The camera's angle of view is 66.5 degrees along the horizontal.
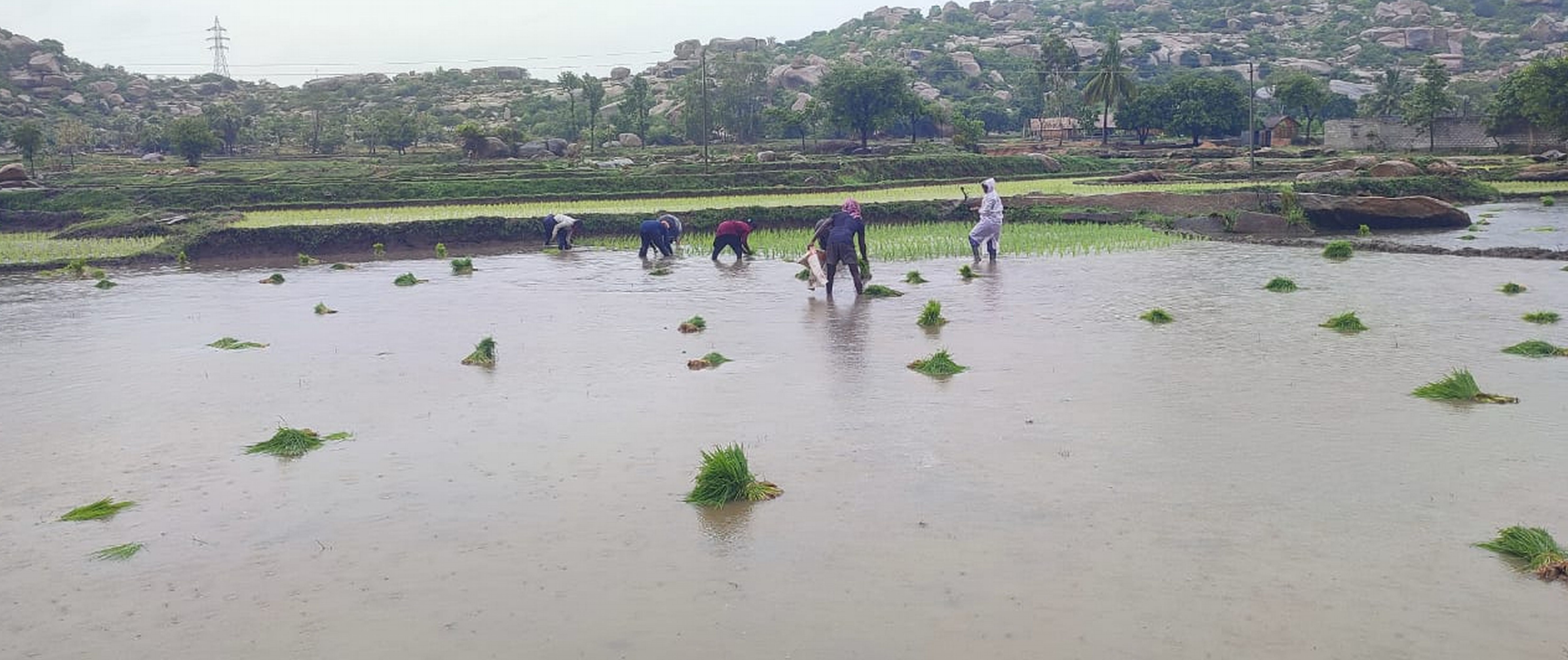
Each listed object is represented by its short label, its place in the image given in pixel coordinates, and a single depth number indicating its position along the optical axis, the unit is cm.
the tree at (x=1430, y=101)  6394
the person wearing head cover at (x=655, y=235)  2416
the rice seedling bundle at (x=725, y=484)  766
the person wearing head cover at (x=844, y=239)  1720
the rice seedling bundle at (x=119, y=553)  703
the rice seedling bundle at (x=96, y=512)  782
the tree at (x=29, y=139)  5434
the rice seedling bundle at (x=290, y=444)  934
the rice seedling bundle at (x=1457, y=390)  973
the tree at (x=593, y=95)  7444
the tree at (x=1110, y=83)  7869
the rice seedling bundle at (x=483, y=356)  1284
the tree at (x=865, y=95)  7419
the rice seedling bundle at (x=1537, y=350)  1155
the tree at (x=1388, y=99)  8094
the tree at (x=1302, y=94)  8081
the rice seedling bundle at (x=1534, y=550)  592
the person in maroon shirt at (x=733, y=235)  2302
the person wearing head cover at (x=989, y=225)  2138
